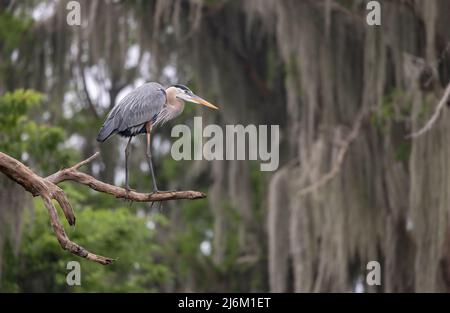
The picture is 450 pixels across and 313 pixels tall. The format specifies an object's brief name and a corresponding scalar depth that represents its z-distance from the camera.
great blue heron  14.29
